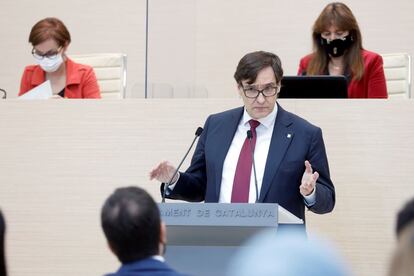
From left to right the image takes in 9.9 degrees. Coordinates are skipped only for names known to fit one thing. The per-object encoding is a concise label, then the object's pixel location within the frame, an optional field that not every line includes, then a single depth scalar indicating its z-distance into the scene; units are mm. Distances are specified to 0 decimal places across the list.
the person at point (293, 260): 4311
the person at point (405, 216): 5500
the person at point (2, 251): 6974
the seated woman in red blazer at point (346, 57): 9629
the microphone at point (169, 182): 8362
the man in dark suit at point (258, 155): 8443
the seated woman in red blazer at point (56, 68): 9971
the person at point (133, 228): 7043
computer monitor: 9260
